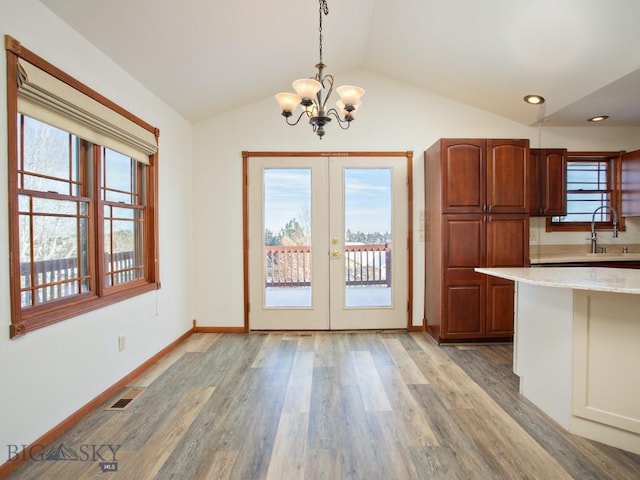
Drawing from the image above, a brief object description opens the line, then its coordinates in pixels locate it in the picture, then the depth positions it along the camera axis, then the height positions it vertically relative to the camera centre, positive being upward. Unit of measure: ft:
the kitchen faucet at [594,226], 12.92 +0.36
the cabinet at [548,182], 12.22 +2.03
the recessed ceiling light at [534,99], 11.00 +4.67
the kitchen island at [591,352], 5.82 -2.27
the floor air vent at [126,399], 7.49 -3.95
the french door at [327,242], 12.84 -0.26
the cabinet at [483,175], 11.10 +2.07
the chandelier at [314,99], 6.62 +2.95
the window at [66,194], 5.71 +0.94
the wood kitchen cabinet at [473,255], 11.22 -0.69
